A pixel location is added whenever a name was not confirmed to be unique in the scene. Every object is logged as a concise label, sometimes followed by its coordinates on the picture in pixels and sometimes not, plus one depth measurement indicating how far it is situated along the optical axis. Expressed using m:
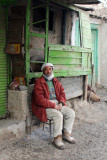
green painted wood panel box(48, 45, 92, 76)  5.51
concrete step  4.19
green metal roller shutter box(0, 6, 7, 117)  4.64
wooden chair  4.66
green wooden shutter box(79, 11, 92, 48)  6.58
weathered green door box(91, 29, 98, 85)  10.58
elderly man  4.14
